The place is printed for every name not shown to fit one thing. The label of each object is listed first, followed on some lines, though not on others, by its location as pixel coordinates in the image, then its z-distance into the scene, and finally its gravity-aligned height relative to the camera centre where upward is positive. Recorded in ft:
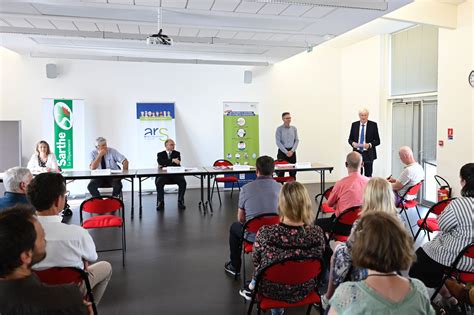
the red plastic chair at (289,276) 7.18 -2.50
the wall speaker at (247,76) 30.32 +4.92
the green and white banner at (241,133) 30.04 +0.59
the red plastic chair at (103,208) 13.53 -2.31
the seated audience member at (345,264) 7.75 -2.45
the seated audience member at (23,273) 5.14 -1.74
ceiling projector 16.56 +4.25
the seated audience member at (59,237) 7.50 -1.83
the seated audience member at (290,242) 7.70 -2.00
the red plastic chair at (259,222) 10.52 -2.16
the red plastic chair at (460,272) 8.46 -2.99
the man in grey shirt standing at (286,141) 25.59 -0.03
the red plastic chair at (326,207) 15.34 -2.58
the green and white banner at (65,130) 26.37 +0.76
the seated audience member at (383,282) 4.78 -1.76
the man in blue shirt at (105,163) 21.62 -1.22
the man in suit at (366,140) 23.09 +0.01
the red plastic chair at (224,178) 24.40 -2.31
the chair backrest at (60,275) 7.04 -2.38
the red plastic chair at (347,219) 11.77 -2.34
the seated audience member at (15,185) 11.53 -1.27
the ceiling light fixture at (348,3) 14.64 +5.25
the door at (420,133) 24.17 +0.44
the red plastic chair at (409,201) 16.44 -2.44
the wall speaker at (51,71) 26.76 +4.76
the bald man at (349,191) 12.39 -1.61
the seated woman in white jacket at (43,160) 20.40 -0.95
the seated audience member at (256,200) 11.43 -1.72
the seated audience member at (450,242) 8.93 -2.37
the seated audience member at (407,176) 16.43 -1.48
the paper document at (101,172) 20.20 -1.58
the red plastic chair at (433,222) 12.45 -2.68
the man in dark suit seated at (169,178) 23.08 -2.21
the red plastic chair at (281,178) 23.66 -2.23
